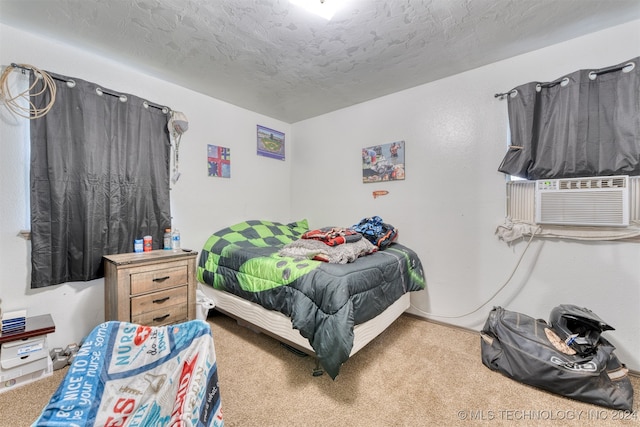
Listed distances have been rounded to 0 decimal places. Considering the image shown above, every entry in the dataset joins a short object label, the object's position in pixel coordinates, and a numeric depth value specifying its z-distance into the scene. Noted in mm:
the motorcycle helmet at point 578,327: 1521
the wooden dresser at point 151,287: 1797
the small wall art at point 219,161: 2799
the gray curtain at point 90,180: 1791
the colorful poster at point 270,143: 3330
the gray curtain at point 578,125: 1670
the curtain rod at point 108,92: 1690
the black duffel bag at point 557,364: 1447
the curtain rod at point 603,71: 1670
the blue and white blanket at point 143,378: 800
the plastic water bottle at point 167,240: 2387
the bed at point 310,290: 1556
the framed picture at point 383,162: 2696
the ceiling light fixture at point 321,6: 1514
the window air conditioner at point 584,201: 1694
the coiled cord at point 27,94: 1677
